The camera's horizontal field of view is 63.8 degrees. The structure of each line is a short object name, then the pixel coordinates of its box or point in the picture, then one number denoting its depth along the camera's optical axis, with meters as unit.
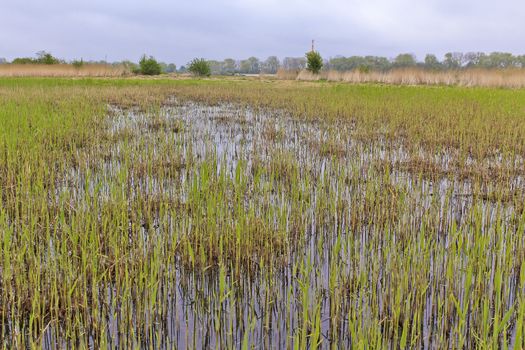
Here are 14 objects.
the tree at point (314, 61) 35.72
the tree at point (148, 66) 36.50
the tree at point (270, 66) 83.53
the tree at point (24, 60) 40.22
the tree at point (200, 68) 36.97
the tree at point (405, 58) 65.66
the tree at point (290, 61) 86.68
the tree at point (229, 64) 102.05
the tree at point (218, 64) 98.45
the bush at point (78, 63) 33.47
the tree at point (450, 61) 66.77
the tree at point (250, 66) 93.00
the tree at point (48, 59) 38.53
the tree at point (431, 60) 69.61
